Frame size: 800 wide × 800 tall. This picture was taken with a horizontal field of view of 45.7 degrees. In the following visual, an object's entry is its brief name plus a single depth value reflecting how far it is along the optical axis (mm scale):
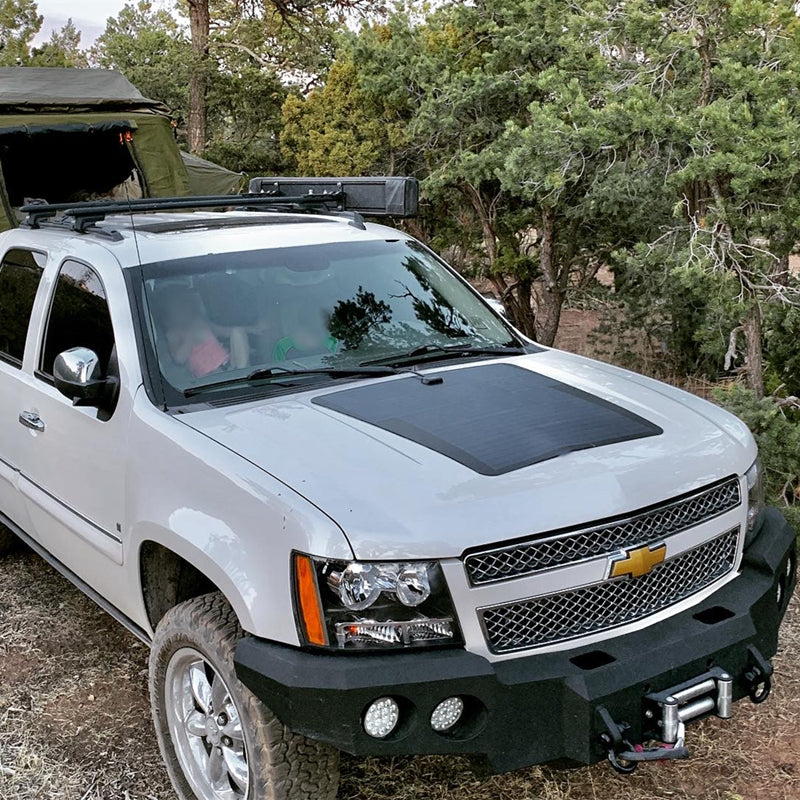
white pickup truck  2539
